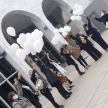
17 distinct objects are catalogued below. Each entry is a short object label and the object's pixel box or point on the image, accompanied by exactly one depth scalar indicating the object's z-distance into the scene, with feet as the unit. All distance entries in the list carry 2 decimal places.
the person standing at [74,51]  31.24
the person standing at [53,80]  24.99
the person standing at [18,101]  19.38
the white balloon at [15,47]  27.94
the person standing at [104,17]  36.73
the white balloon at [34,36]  26.91
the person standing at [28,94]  22.75
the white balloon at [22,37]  27.57
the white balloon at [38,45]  25.09
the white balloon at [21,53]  25.90
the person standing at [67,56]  30.91
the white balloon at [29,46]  26.44
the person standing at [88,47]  32.73
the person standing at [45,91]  23.96
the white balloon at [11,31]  30.80
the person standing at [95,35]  33.19
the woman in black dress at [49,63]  28.00
